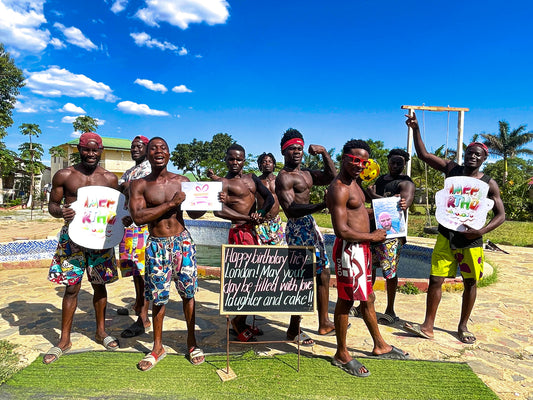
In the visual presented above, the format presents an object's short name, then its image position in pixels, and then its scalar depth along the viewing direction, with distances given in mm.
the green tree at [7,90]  28489
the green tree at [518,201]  21250
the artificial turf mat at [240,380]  2898
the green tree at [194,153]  54031
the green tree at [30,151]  30359
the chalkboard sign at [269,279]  3422
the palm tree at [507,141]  38519
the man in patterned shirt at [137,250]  4207
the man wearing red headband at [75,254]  3605
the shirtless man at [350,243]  3131
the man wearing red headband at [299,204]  3943
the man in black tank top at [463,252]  3889
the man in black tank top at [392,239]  4371
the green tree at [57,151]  36797
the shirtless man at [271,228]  4098
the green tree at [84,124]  34500
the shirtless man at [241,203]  3932
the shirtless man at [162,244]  3322
